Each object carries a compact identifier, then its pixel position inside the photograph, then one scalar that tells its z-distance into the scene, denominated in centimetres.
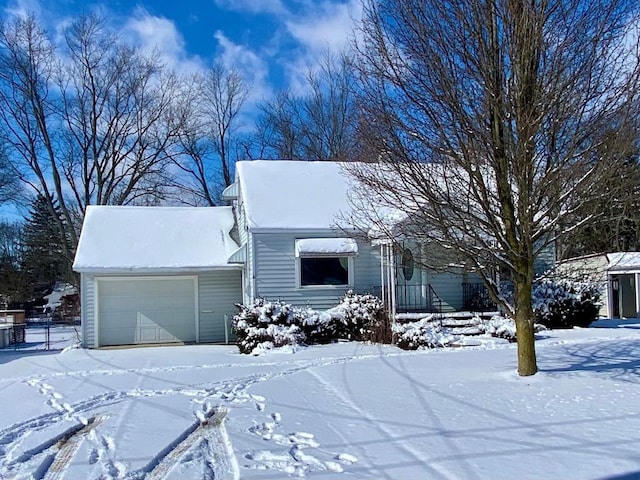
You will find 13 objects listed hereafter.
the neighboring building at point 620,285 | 2298
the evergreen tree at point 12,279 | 4216
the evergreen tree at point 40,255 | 4209
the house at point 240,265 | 1750
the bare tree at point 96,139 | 3138
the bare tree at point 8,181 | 3291
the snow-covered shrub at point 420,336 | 1452
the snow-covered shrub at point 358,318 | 1608
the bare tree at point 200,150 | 3659
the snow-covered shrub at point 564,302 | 1692
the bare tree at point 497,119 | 775
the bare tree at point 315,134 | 3519
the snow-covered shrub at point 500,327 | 1509
